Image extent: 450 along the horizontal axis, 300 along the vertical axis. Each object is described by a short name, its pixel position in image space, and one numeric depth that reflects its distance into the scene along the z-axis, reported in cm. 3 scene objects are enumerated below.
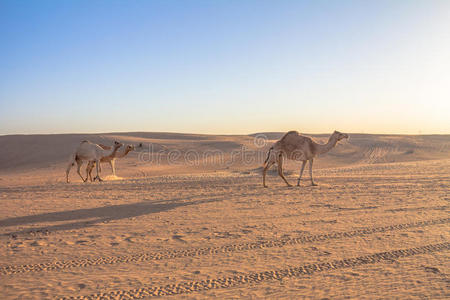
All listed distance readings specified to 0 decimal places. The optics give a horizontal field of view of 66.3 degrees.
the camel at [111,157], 1733
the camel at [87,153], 1673
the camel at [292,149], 1344
